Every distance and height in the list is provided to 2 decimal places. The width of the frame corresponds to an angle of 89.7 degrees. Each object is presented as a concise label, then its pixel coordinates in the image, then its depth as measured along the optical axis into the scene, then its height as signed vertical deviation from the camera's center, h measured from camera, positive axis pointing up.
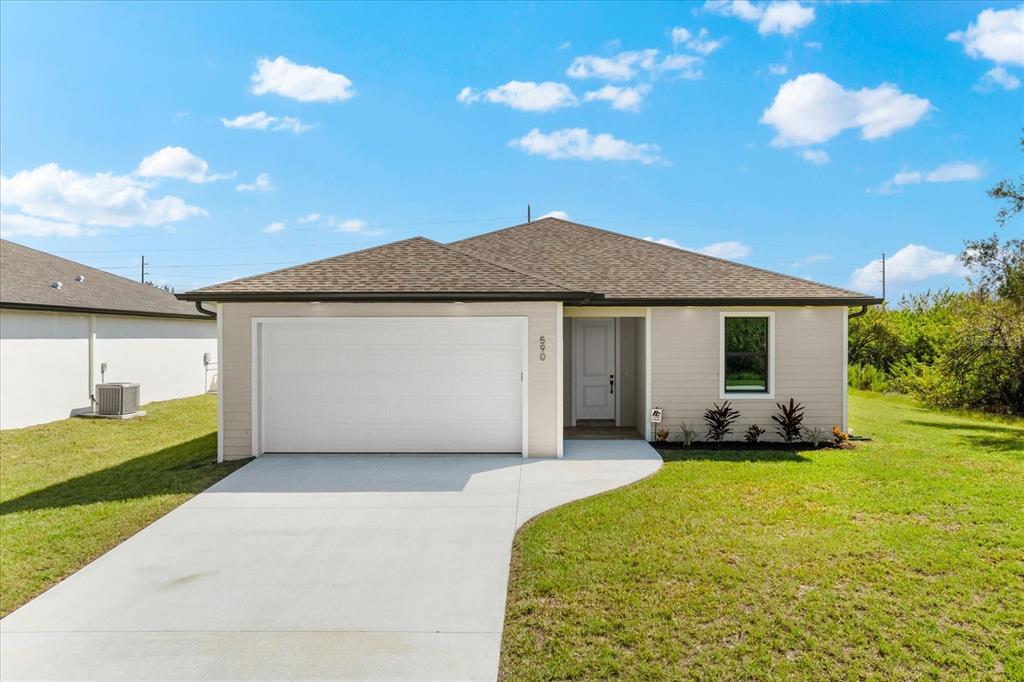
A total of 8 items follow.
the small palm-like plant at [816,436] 9.70 -1.80
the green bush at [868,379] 19.91 -1.46
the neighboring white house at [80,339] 12.37 +0.06
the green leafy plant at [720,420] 9.91 -1.51
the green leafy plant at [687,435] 9.77 -1.79
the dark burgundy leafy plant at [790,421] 9.85 -1.52
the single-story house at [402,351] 8.73 -0.16
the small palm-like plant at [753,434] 9.91 -1.77
